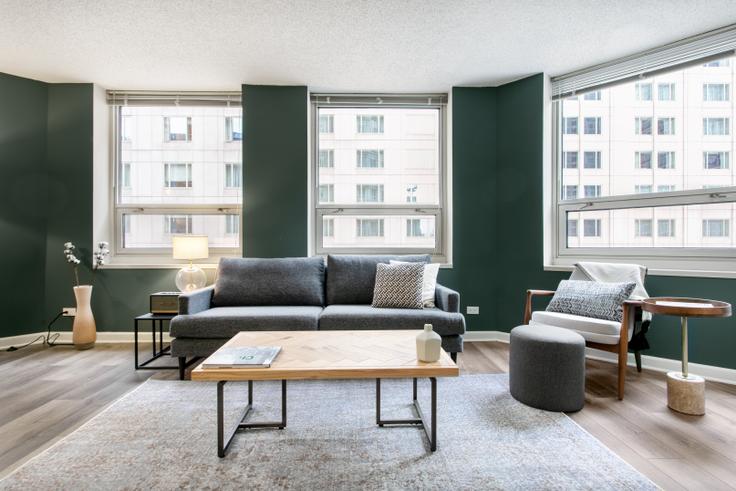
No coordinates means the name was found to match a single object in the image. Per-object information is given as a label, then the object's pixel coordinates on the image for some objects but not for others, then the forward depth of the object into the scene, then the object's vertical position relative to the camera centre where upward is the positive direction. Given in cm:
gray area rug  155 -101
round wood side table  213 -83
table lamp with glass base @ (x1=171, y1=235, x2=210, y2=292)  351 -11
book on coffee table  163 -54
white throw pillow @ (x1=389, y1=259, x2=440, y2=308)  317 -35
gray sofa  278 -54
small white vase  169 -48
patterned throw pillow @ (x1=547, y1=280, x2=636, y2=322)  264 -41
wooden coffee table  160 -55
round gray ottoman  218 -77
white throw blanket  283 -25
